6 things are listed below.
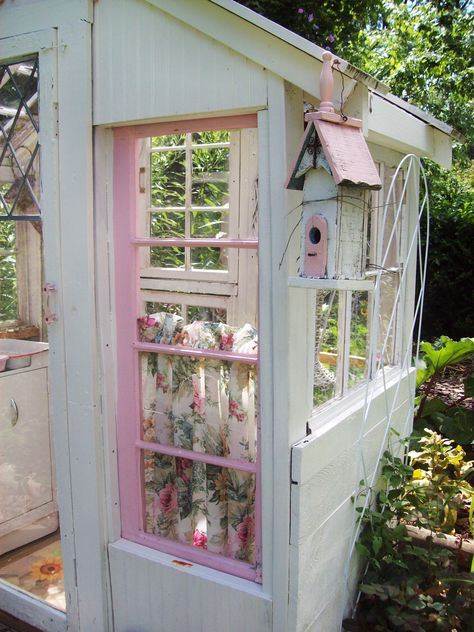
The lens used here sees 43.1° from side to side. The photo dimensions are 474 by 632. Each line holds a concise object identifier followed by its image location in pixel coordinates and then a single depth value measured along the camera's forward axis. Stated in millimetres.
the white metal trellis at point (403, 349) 2676
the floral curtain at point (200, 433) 2320
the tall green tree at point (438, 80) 7012
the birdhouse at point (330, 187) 1730
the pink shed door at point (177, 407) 2311
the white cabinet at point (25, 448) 3211
